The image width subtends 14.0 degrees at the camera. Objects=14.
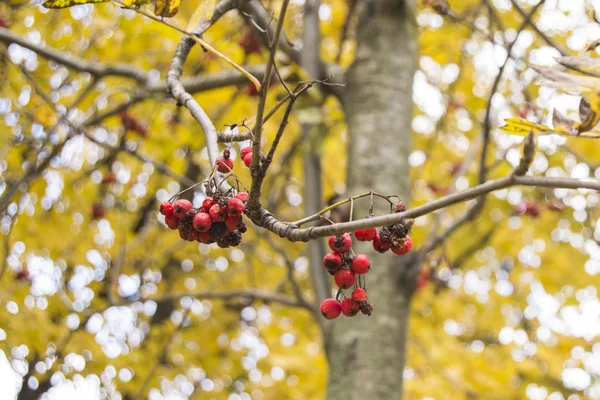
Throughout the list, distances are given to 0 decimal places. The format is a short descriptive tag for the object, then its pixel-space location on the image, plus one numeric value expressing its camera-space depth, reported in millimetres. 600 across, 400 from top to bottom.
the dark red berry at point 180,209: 1137
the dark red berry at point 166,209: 1142
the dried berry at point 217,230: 1121
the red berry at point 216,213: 1112
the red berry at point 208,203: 1117
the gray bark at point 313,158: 1835
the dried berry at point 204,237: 1123
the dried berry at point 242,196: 1121
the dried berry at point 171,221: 1138
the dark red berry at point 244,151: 1164
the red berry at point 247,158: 1158
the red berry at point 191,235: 1131
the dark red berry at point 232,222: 1114
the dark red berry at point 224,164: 1131
